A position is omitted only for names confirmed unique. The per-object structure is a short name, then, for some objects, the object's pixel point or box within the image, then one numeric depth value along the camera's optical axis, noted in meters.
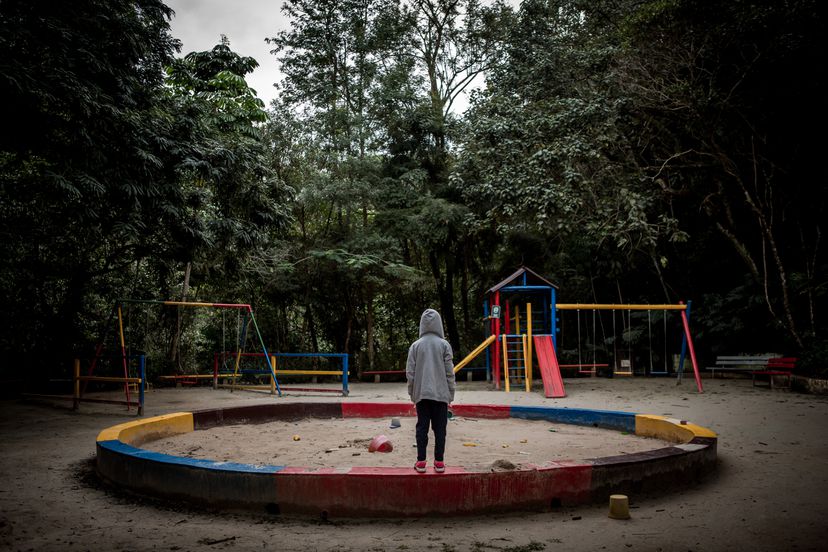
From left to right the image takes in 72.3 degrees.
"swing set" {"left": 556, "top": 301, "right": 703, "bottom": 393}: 12.72
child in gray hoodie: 4.79
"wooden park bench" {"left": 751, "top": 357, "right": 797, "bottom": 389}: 11.84
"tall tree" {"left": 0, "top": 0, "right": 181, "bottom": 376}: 7.21
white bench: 13.72
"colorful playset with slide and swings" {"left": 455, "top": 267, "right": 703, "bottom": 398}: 12.31
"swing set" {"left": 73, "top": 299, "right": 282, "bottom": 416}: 8.83
